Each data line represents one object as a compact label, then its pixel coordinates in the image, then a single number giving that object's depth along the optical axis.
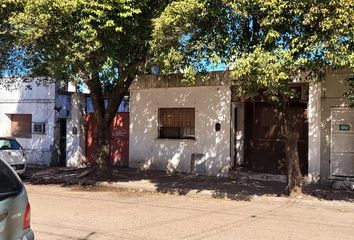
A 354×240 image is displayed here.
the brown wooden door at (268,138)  16.58
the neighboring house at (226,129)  15.14
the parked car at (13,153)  16.77
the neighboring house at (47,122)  21.38
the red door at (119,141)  20.12
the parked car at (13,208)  4.88
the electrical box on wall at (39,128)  21.81
